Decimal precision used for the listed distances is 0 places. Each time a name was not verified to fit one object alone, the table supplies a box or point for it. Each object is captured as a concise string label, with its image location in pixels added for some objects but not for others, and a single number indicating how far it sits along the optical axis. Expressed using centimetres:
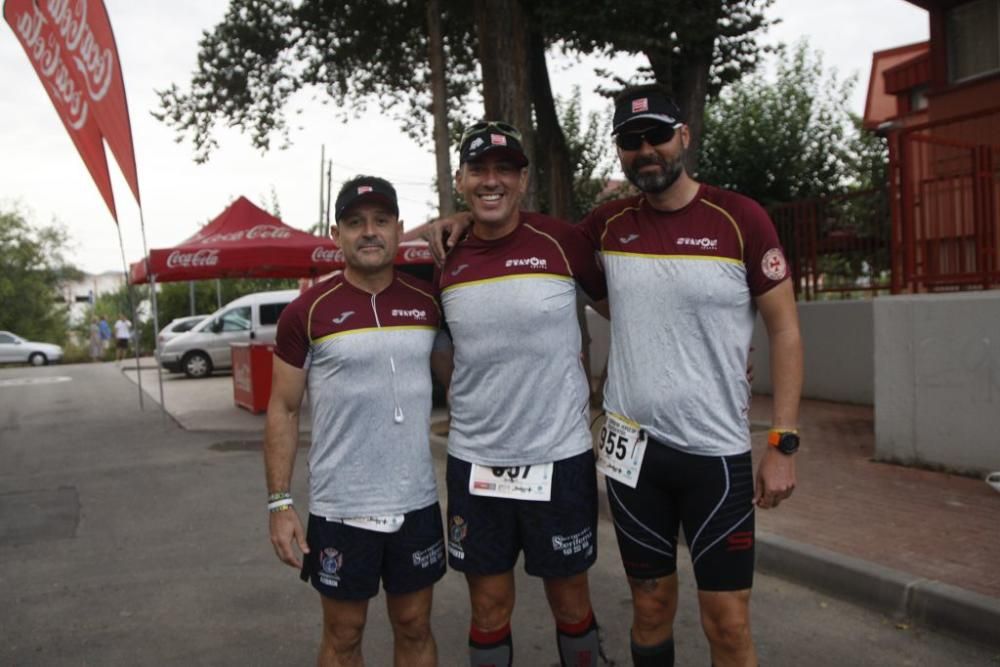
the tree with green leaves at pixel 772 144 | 1714
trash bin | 1359
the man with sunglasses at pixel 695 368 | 274
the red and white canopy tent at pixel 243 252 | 1289
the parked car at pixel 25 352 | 3653
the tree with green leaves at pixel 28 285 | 4950
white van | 2195
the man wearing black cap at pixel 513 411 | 287
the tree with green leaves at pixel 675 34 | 962
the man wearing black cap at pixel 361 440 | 282
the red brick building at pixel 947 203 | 676
